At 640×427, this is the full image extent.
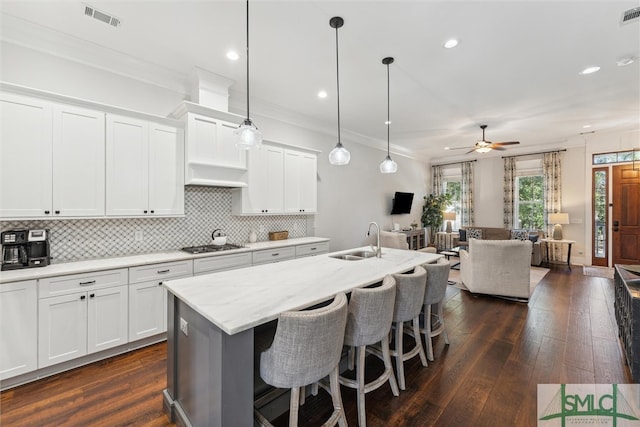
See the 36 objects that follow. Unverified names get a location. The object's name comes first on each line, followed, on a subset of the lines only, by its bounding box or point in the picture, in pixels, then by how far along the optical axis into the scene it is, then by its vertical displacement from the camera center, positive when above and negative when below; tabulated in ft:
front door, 19.77 -0.16
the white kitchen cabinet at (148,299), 9.02 -2.92
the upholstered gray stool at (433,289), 8.36 -2.37
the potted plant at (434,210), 28.07 +0.38
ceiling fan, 18.22 +4.57
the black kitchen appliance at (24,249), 7.66 -1.06
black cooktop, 11.10 -1.50
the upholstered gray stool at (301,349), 4.61 -2.40
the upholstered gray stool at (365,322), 5.90 -2.41
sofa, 21.47 -1.87
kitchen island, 4.60 -2.07
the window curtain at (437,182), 29.99 +3.50
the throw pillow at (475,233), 24.87 -1.79
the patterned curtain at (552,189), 22.72 +2.14
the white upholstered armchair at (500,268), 13.67 -2.82
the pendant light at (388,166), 11.82 +2.07
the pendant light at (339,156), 9.45 +2.02
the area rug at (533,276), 16.62 -4.28
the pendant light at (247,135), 7.45 +2.16
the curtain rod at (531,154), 22.83 +5.40
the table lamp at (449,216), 27.61 -0.25
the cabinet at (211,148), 10.69 +2.72
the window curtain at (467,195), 27.55 +1.91
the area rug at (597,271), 18.69 -4.18
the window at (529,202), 24.39 +1.06
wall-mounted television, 24.17 +0.96
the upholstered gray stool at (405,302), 7.17 -2.39
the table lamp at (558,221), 21.45 -0.58
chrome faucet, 10.22 -1.47
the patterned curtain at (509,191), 25.12 +2.11
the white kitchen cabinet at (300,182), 14.64 +1.79
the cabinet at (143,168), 9.30 +1.66
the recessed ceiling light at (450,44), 9.16 +5.84
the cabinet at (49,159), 7.62 +1.64
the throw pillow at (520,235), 22.09 -1.74
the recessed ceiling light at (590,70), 10.93 +5.91
